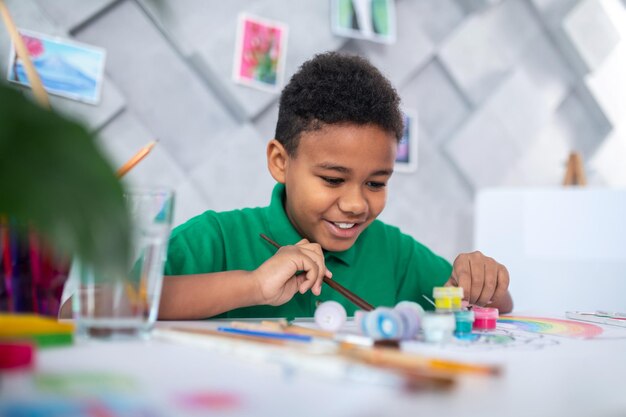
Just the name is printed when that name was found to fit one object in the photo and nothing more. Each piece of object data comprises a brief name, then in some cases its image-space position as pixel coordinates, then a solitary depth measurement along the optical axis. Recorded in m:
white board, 1.45
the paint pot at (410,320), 0.49
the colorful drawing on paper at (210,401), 0.26
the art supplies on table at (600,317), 0.73
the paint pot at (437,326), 0.49
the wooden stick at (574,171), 1.88
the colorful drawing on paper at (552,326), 0.60
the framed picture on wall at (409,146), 1.74
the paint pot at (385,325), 0.49
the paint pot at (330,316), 0.56
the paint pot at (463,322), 0.54
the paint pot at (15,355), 0.33
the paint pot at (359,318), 0.51
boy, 0.85
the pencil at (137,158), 0.50
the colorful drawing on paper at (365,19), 1.63
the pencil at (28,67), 0.43
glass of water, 0.45
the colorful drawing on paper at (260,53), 1.51
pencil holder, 0.44
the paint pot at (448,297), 0.57
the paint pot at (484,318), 0.60
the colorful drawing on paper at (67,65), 1.27
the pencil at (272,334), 0.45
